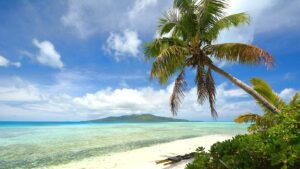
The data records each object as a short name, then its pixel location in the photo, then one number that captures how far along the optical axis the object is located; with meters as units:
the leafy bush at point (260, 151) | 1.49
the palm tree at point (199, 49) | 4.66
